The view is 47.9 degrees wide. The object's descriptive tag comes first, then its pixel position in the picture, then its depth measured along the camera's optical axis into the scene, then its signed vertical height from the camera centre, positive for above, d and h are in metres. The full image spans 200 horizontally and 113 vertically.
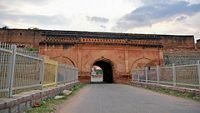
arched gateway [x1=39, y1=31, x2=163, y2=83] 24.34 +2.14
